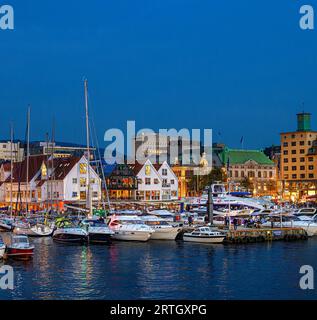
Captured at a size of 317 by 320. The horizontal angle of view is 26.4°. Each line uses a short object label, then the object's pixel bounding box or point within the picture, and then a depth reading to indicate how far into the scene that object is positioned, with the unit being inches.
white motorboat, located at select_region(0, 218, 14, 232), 3678.6
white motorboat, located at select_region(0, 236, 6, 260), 2221.9
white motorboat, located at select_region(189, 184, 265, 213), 4047.7
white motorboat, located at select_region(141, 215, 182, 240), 3134.8
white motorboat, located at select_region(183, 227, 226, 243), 2893.7
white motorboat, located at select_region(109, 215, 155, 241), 3043.8
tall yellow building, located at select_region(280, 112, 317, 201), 7465.6
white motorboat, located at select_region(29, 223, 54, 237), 3297.2
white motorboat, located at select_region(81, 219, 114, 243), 2928.2
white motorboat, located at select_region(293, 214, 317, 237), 3368.6
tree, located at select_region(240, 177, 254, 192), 7020.2
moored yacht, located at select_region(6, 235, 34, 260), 2285.9
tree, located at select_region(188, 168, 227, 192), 6628.9
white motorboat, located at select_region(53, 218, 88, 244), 2913.4
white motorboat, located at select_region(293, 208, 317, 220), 4040.4
